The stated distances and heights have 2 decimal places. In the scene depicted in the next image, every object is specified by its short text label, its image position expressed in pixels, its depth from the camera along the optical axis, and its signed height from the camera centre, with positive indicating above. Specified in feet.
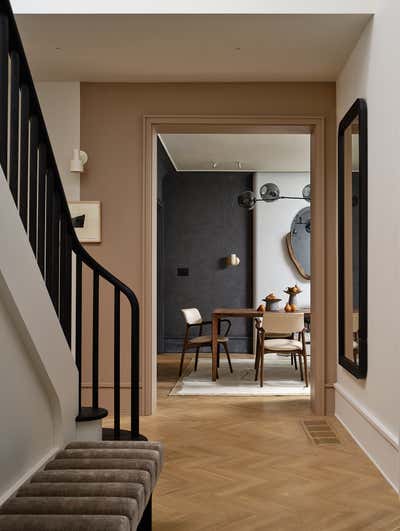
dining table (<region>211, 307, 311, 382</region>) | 25.12 -1.92
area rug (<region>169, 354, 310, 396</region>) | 22.86 -4.27
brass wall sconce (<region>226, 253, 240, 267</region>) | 35.04 +0.37
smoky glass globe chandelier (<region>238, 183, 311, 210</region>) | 28.50 +3.05
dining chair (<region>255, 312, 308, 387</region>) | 24.21 -2.21
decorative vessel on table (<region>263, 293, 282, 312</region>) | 27.40 -1.49
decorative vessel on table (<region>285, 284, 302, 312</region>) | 28.27 -1.08
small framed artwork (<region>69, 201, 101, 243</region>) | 19.26 +1.41
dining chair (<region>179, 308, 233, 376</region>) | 26.07 -2.83
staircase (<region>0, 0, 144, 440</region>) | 8.75 +0.87
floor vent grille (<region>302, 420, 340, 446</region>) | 15.97 -4.14
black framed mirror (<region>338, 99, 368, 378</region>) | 15.07 +0.69
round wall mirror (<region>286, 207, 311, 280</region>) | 35.06 +1.26
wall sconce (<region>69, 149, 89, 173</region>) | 18.97 +3.02
